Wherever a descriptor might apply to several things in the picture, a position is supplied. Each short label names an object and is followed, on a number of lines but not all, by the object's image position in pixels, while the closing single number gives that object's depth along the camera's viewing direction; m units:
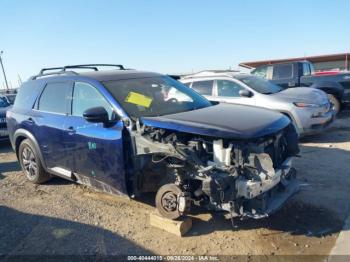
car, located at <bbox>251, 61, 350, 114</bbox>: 11.52
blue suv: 3.89
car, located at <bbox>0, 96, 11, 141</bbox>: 10.12
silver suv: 8.33
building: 24.56
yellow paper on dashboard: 4.74
